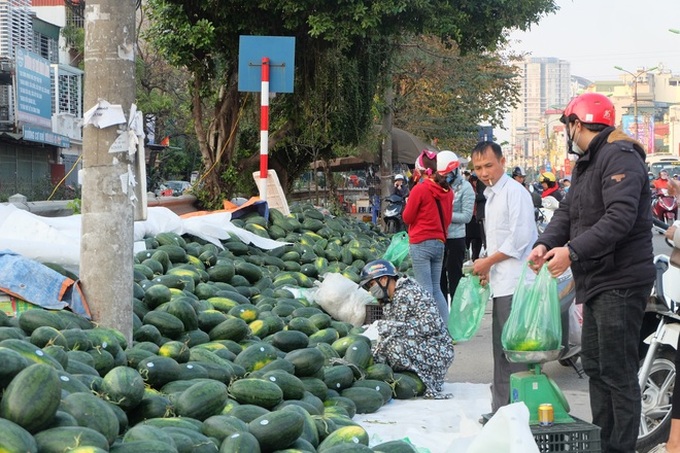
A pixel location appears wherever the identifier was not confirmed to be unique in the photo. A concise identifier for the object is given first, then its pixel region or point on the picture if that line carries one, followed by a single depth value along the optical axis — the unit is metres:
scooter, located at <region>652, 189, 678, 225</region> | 30.22
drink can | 4.72
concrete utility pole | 5.91
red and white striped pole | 14.53
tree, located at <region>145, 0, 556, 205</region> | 18.55
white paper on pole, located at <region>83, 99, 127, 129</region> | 5.87
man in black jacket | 4.75
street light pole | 67.12
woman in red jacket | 9.62
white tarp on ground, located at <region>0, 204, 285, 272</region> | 7.79
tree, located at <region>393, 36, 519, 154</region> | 34.47
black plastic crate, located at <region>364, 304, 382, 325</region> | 9.72
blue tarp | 6.58
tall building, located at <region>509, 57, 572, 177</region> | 168.12
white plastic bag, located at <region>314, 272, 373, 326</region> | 9.53
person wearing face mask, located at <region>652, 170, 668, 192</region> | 27.18
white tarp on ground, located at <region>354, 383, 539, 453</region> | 3.83
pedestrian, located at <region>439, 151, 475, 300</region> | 11.05
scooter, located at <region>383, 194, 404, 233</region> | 19.92
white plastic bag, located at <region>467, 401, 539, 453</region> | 3.77
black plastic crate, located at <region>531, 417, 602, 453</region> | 4.60
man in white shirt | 6.30
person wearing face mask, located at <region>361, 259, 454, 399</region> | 7.58
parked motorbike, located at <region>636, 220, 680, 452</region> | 5.62
